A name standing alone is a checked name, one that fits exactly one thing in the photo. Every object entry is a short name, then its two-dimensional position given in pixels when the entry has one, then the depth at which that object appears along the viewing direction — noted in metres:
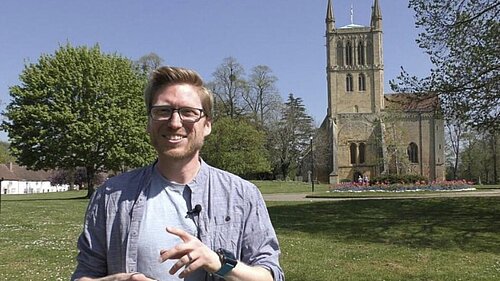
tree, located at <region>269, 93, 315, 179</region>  65.31
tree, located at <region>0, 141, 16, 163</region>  78.20
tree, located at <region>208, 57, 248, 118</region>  63.88
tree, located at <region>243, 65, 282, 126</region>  65.19
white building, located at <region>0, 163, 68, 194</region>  77.56
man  2.27
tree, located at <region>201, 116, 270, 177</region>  52.12
